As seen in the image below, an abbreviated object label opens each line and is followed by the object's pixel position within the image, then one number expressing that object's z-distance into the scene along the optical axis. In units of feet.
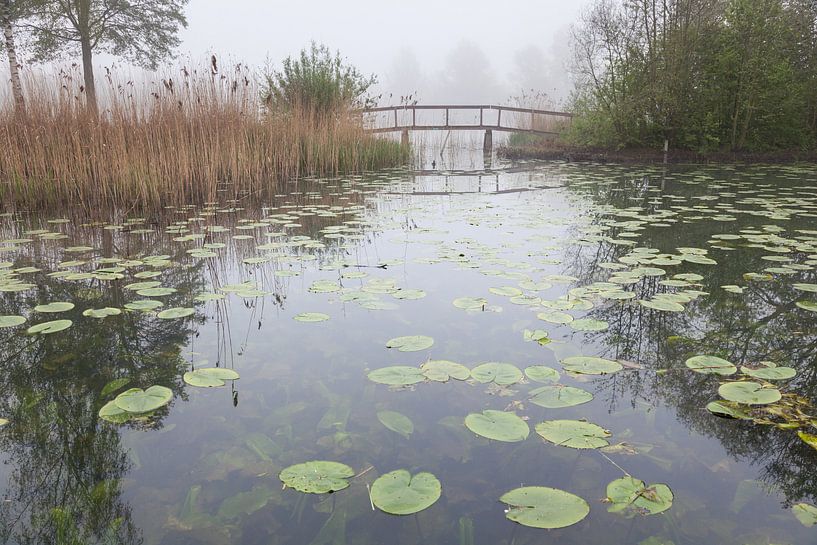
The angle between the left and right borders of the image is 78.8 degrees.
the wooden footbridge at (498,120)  44.86
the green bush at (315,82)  28.83
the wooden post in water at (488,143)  50.41
